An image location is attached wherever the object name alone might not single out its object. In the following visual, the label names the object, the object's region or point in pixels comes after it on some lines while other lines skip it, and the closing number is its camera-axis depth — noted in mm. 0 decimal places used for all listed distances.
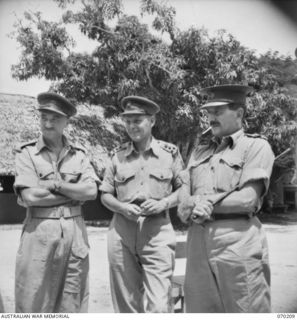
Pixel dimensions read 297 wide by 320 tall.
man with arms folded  3109
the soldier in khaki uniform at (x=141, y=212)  3221
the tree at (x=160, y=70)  7906
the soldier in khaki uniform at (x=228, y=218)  2697
